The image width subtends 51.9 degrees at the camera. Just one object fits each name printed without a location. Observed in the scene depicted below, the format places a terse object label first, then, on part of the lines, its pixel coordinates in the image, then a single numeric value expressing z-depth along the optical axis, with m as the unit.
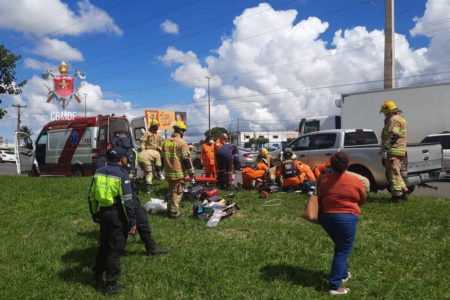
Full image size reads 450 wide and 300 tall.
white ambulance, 16.30
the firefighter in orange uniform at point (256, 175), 12.15
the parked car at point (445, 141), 15.31
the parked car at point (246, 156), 25.37
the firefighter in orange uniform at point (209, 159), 13.06
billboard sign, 60.15
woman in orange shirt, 4.75
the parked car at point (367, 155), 10.03
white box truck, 17.08
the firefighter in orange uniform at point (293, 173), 11.14
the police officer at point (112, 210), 4.92
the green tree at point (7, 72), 14.85
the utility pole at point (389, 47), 21.98
